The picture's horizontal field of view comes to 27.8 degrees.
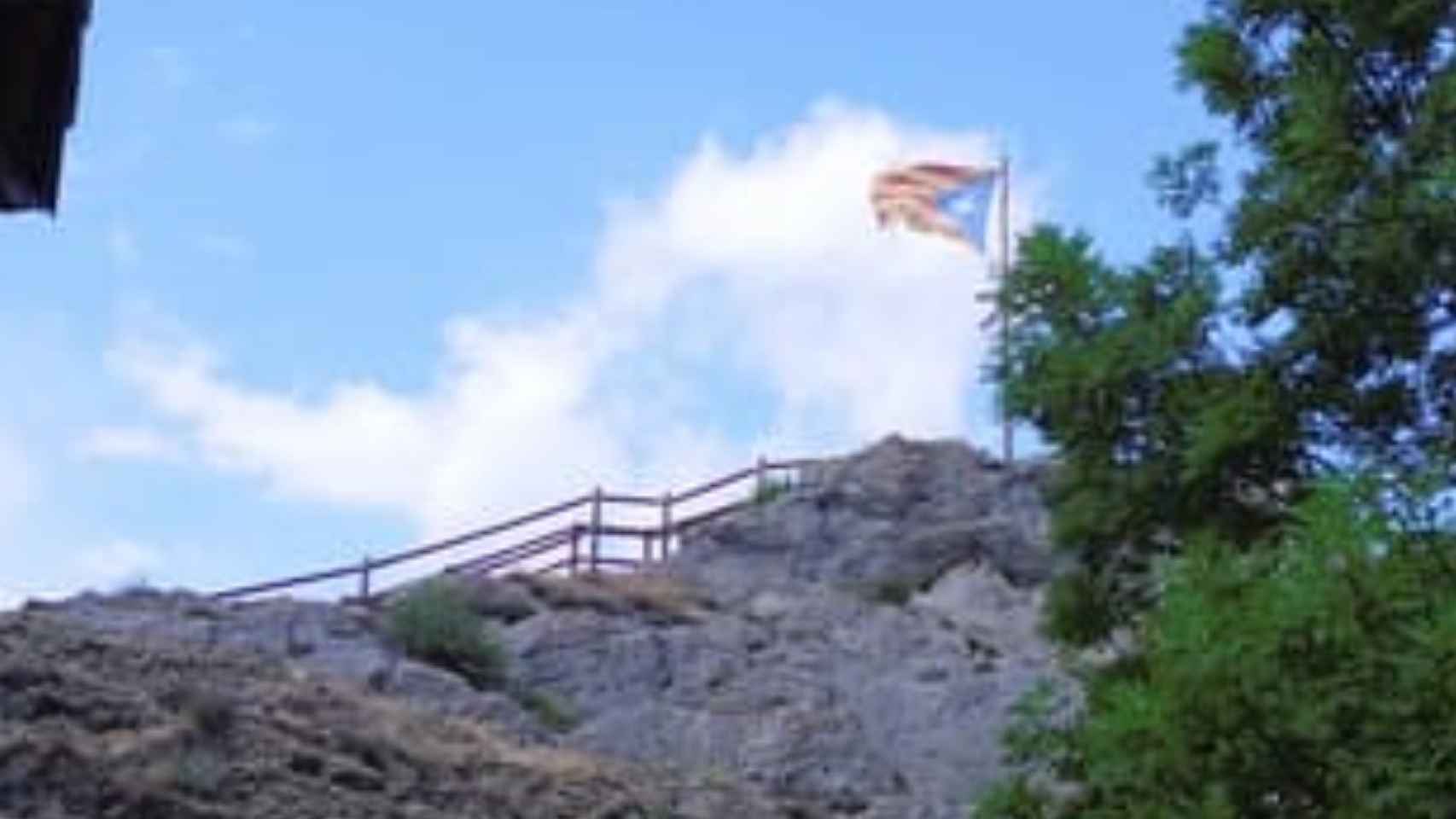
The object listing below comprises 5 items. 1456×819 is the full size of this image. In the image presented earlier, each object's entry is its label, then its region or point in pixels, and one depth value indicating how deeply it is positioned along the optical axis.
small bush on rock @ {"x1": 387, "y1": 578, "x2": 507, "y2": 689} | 32.56
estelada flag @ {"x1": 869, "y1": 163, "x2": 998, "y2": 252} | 47.16
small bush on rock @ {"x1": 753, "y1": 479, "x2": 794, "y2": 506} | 42.24
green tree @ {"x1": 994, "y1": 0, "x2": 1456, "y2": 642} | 9.20
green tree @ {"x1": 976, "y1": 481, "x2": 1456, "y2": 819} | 7.45
